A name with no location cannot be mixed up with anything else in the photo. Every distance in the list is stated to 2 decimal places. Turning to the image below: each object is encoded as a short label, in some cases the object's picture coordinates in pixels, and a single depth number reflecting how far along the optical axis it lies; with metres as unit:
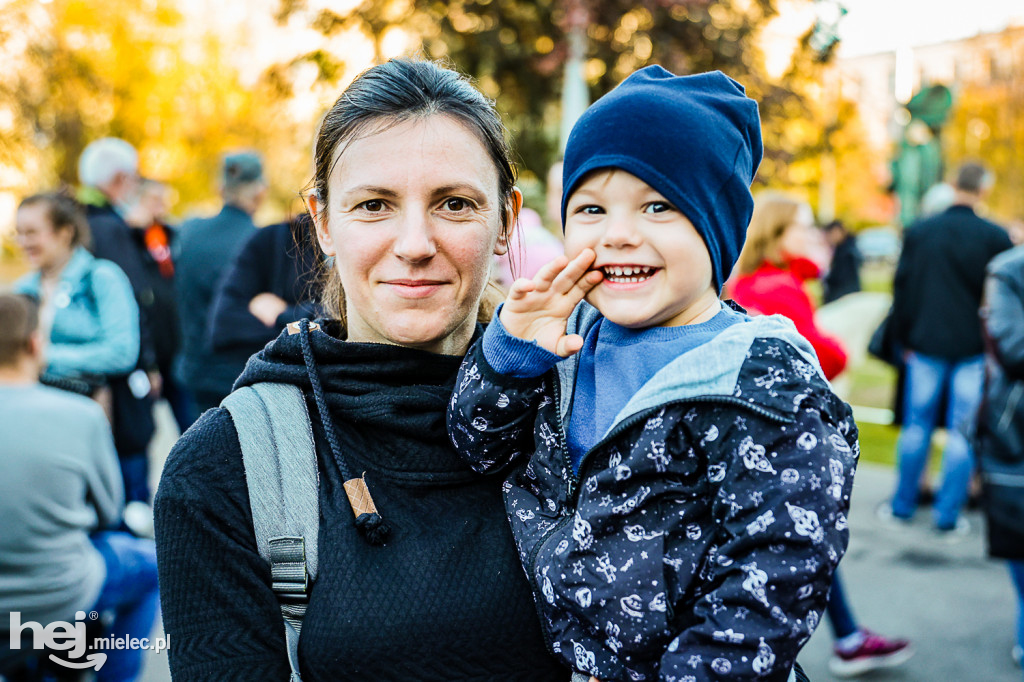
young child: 1.37
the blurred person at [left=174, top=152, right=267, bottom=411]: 5.18
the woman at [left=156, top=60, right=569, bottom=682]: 1.43
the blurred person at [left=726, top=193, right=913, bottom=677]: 4.16
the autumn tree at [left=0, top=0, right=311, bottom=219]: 15.07
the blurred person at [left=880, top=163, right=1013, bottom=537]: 6.16
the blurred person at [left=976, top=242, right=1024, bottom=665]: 3.87
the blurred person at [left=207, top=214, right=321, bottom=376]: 4.25
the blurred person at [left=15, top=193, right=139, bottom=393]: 4.93
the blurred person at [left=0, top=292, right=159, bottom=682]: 3.07
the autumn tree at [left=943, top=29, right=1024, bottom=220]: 23.80
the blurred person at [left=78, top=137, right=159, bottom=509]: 5.27
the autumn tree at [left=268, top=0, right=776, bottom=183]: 8.57
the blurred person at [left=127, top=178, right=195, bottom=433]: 6.52
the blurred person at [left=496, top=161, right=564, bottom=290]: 4.78
